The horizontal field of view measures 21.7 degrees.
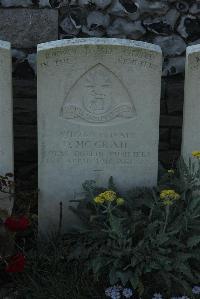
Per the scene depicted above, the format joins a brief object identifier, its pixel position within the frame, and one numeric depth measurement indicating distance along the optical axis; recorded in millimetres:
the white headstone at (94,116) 3320
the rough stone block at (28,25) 4438
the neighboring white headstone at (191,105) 3404
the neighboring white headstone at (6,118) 3330
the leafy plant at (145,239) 3010
